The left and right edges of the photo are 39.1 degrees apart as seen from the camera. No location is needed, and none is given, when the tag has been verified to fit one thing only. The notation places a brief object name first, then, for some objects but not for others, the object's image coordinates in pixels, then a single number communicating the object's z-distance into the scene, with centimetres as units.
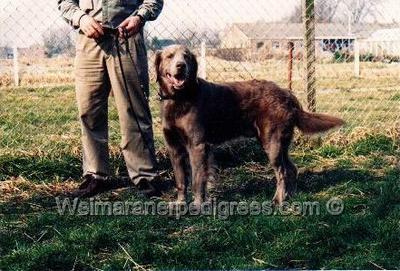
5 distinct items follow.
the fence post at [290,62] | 731
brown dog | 466
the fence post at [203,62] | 697
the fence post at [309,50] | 668
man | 494
